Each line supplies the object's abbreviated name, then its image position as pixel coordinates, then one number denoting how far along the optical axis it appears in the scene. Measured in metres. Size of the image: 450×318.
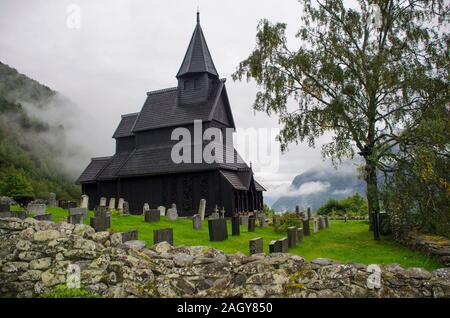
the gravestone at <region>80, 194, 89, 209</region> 21.13
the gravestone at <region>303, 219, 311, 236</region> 16.58
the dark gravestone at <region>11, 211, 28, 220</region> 12.52
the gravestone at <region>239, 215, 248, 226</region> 20.08
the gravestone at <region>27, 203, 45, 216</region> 14.91
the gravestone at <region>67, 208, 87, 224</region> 12.86
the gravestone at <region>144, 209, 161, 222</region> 16.67
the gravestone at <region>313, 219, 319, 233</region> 18.77
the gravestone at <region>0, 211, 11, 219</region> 11.84
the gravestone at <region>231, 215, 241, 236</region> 14.12
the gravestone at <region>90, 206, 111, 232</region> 11.88
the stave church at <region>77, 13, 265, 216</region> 25.02
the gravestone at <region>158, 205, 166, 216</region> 21.38
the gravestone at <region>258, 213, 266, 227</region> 19.83
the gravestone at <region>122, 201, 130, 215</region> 20.06
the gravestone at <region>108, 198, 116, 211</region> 23.23
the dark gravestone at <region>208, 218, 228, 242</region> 12.58
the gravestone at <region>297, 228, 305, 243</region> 14.30
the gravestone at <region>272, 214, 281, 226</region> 18.61
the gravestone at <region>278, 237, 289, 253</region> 10.62
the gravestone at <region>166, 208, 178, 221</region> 18.99
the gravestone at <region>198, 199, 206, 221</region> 19.27
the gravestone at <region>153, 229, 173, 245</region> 10.05
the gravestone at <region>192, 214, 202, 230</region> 15.45
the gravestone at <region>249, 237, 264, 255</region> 9.79
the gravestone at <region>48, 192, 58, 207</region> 25.91
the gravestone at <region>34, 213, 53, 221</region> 11.68
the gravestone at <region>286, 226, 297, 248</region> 12.80
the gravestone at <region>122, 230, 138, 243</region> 9.39
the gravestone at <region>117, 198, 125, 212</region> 22.98
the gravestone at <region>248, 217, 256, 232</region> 16.62
